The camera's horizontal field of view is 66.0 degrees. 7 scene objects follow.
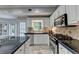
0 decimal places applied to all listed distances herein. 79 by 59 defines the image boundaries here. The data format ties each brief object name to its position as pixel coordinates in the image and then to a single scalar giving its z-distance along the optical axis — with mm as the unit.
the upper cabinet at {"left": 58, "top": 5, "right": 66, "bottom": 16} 1563
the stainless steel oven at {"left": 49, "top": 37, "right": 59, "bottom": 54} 1564
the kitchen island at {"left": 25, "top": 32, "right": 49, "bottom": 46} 3173
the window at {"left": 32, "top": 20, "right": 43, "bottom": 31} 3171
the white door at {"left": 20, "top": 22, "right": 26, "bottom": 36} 3516
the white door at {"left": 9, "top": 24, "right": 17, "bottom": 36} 3163
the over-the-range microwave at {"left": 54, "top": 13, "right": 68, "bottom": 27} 1483
